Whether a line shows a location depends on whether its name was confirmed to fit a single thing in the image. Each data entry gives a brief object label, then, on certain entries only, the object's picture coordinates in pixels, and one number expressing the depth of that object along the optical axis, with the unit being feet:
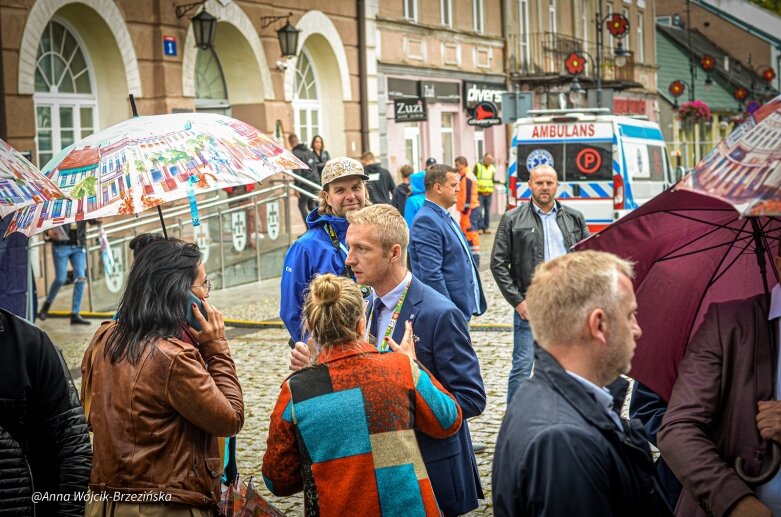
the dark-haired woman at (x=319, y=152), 65.45
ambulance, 55.47
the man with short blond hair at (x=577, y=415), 8.27
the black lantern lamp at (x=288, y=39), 66.33
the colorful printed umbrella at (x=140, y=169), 15.74
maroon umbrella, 12.06
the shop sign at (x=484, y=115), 78.48
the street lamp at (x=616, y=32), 98.53
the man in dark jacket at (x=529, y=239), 25.41
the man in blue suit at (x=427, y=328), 13.01
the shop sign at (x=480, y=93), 96.07
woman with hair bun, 11.50
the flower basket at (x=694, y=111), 142.61
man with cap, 18.04
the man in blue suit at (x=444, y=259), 23.44
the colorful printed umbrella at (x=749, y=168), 8.72
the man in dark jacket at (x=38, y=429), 11.46
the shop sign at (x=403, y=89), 84.12
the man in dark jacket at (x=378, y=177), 60.18
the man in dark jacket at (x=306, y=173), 62.75
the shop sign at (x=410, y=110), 76.02
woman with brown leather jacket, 12.23
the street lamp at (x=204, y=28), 58.65
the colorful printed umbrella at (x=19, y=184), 12.32
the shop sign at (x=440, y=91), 89.66
